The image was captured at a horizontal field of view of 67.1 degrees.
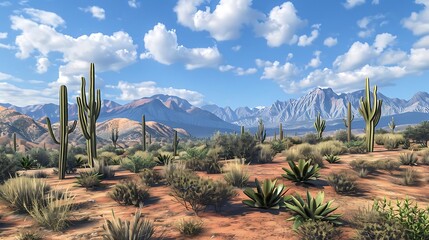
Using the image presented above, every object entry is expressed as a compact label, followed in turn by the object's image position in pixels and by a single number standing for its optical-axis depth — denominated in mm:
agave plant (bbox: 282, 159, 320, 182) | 10766
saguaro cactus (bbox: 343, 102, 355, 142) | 29891
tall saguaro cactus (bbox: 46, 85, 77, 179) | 13927
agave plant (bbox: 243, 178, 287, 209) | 8297
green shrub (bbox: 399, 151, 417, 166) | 15602
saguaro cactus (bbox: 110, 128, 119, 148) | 36506
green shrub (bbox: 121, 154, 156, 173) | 14930
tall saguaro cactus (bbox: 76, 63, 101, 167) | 15577
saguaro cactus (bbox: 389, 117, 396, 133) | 38538
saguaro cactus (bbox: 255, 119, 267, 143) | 29841
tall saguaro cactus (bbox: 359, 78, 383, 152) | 21250
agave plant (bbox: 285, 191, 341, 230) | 7051
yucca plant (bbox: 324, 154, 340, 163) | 15782
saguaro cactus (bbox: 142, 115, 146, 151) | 29227
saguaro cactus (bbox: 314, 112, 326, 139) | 31953
